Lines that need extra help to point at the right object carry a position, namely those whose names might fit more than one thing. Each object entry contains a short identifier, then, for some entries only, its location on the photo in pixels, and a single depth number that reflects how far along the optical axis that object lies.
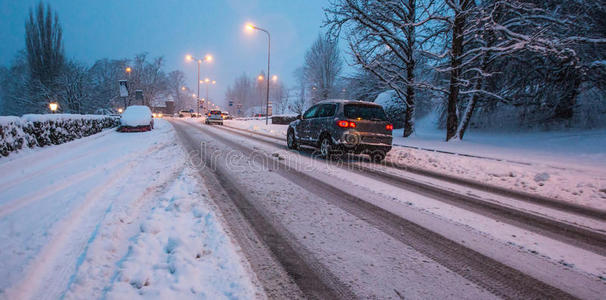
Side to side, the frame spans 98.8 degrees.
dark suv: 7.41
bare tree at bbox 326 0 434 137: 12.84
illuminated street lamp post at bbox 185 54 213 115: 37.28
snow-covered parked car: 16.25
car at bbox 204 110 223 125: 29.06
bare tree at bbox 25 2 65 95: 34.78
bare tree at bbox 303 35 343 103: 35.62
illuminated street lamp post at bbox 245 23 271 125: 21.37
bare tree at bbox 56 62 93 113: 29.03
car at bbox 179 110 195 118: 57.83
